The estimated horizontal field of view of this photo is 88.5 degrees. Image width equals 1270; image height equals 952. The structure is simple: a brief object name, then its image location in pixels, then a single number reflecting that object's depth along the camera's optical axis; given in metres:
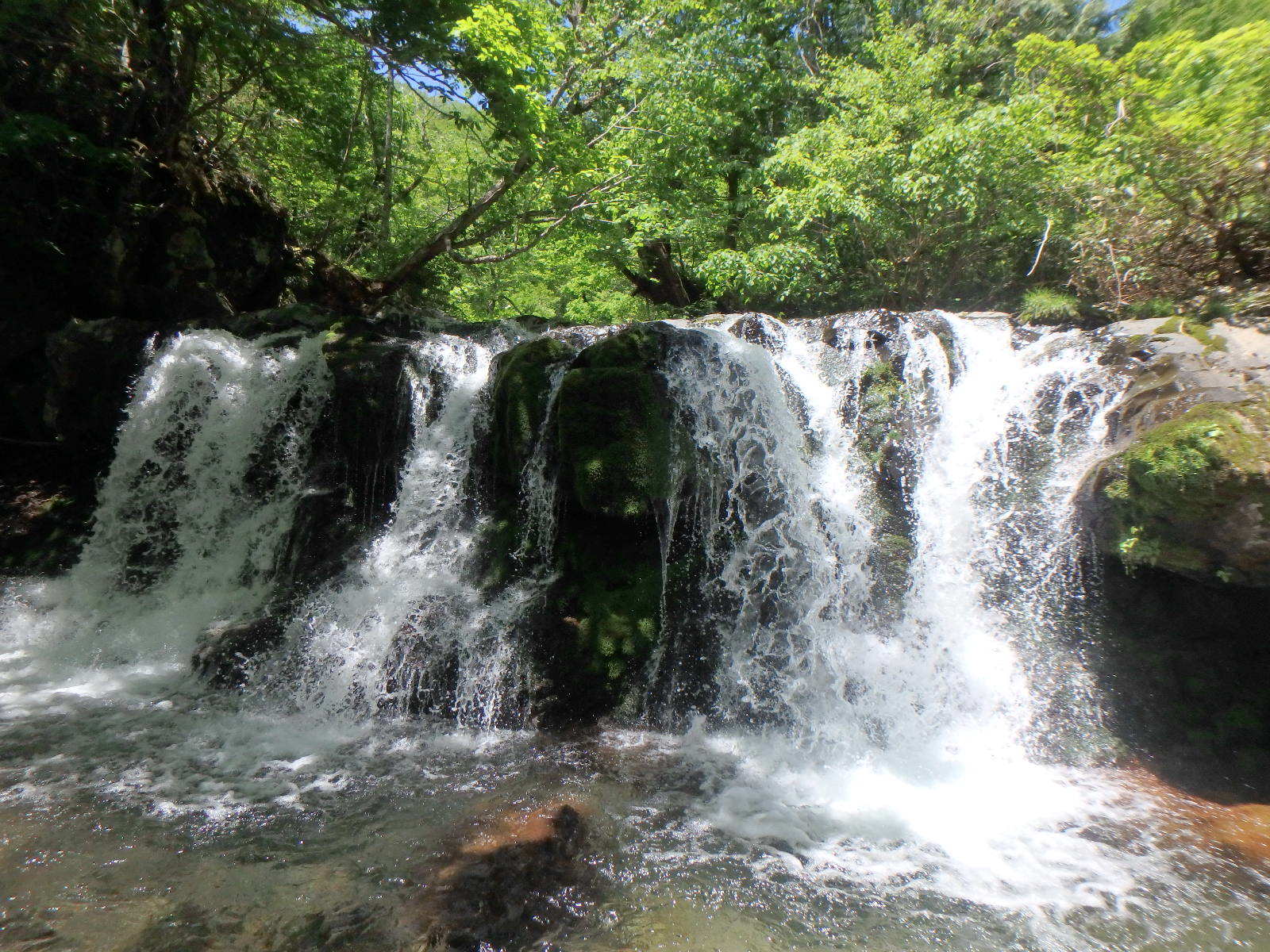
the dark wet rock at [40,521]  7.54
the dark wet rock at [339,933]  2.88
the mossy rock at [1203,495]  4.22
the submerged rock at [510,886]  3.01
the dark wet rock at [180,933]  2.80
